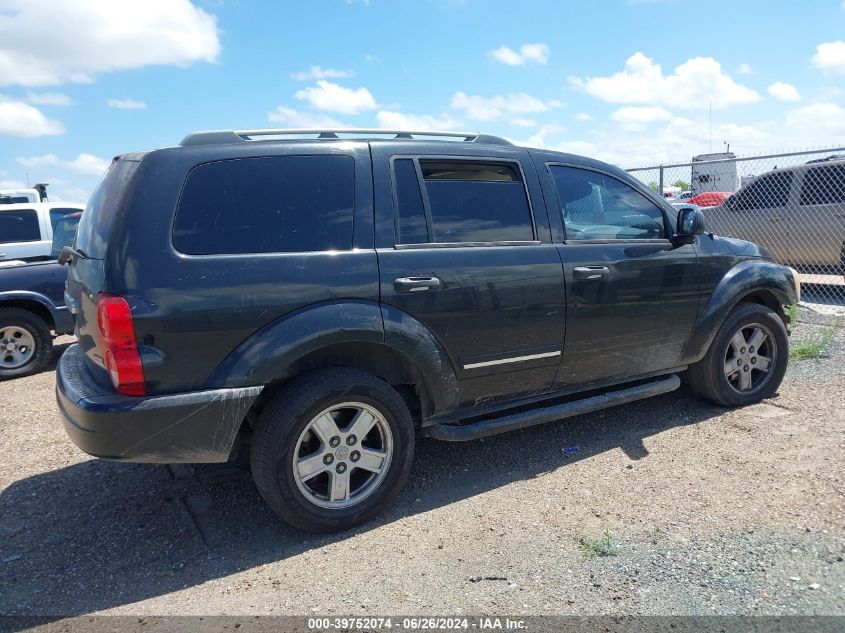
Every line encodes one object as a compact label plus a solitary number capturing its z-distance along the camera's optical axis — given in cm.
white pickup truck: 825
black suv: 287
